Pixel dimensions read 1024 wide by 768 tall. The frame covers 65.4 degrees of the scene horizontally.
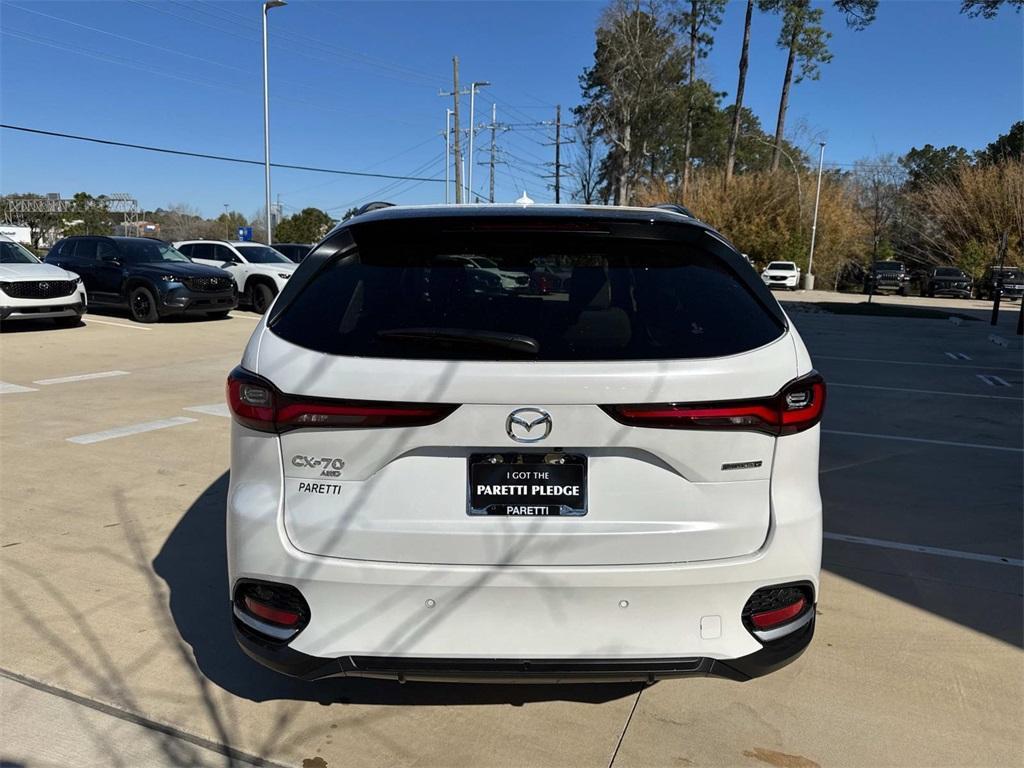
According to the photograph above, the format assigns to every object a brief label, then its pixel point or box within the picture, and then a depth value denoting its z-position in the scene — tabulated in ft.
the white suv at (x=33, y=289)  45.06
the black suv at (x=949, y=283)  126.21
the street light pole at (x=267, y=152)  99.35
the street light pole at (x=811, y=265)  137.69
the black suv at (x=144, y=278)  53.67
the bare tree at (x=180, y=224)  327.47
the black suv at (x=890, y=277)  133.59
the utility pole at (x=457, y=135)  140.06
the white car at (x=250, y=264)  62.54
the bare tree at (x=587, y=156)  179.11
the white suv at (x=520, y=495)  7.59
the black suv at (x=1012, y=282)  116.06
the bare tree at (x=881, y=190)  222.48
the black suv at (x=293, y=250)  81.71
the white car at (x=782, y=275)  130.31
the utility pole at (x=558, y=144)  221.66
